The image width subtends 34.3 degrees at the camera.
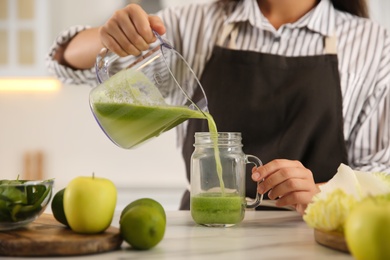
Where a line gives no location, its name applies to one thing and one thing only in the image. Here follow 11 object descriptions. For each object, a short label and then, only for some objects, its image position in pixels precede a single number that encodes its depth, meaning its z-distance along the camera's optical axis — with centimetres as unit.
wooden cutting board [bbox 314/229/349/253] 95
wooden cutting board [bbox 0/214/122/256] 90
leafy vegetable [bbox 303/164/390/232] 93
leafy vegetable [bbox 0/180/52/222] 98
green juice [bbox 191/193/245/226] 116
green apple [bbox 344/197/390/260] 75
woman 169
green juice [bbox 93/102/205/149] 114
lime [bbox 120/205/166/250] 94
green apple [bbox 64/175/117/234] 97
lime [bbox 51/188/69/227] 105
